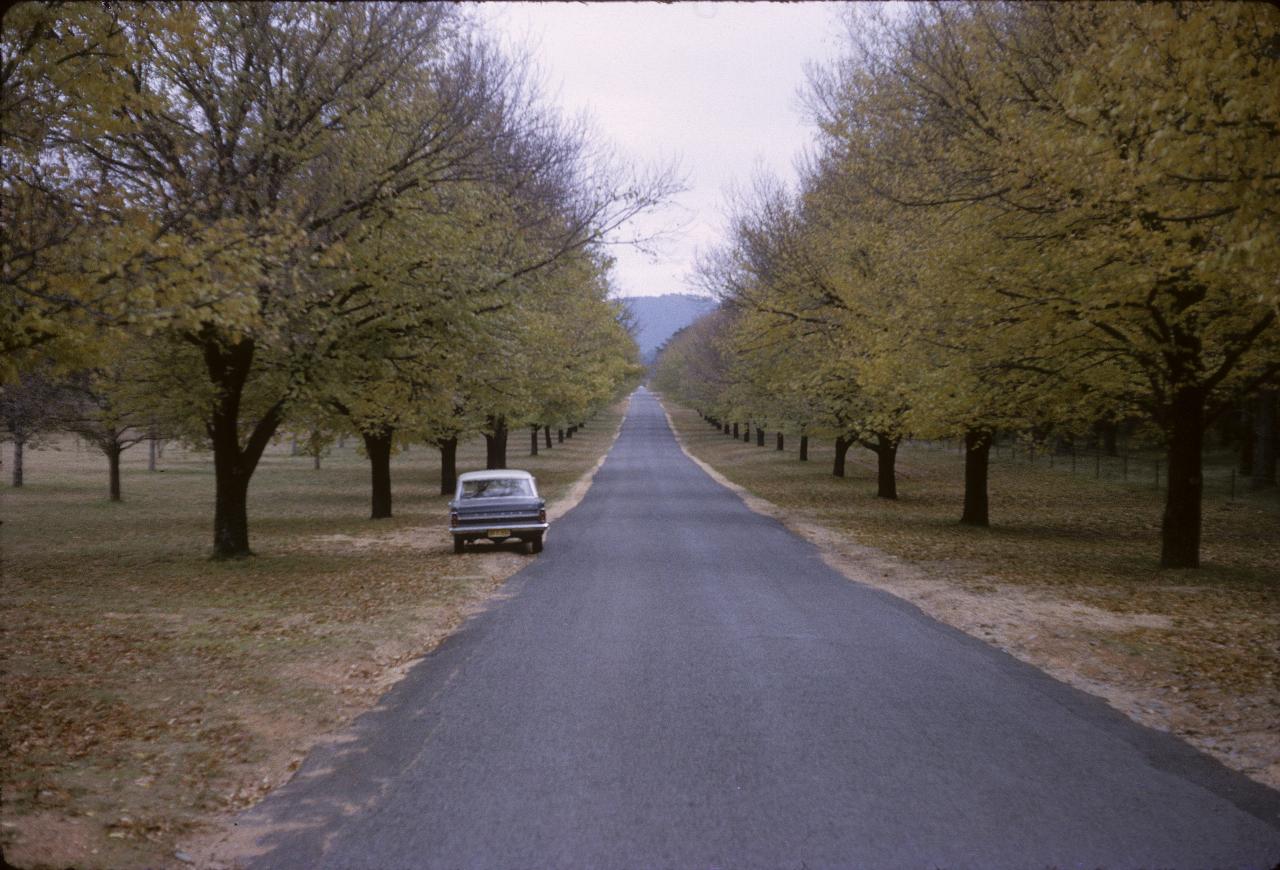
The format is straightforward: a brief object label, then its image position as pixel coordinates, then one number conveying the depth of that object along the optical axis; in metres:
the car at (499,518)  18.19
